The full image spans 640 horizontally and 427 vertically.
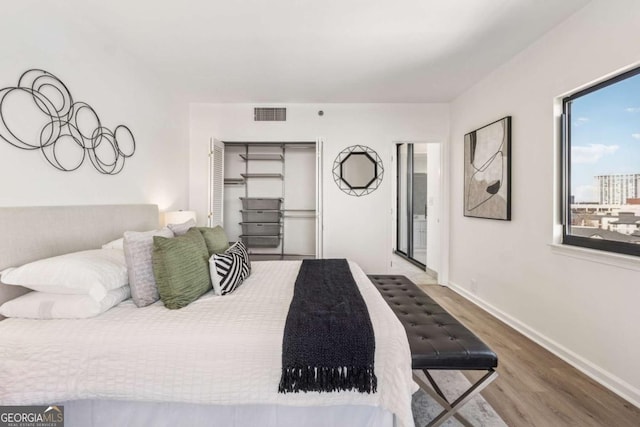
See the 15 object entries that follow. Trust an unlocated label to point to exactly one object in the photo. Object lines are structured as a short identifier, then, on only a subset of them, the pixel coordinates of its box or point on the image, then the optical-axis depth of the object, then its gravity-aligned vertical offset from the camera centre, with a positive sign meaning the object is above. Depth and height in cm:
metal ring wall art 172 +59
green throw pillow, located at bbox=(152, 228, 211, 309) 158 -35
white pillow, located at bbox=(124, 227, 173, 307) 160 -34
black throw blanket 123 -62
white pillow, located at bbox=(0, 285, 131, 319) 143 -49
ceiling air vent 402 +138
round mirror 405 +62
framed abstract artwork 280 +46
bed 128 -73
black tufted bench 139 -68
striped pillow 177 -39
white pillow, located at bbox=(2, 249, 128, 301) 144 -34
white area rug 155 -114
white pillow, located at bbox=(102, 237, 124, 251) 200 -24
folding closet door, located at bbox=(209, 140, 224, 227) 363 +41
